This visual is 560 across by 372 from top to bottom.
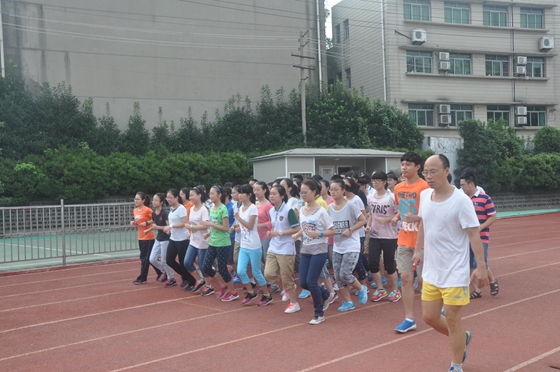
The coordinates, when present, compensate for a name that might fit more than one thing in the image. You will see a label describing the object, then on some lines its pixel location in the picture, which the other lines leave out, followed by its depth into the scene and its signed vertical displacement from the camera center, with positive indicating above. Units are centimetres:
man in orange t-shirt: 642 -54
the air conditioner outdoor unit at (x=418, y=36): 3222 +812
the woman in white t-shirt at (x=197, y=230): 889 -70
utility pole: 2834 +461
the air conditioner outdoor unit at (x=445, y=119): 3312 +341
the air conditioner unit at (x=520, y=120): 3466 +332
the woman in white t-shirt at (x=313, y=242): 696 -76
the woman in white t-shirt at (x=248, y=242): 814 -85
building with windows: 3275 +718
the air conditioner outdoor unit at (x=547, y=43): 3503 +810
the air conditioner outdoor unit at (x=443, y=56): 3281 +704
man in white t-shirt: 463 -64
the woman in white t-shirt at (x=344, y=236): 734 -73
